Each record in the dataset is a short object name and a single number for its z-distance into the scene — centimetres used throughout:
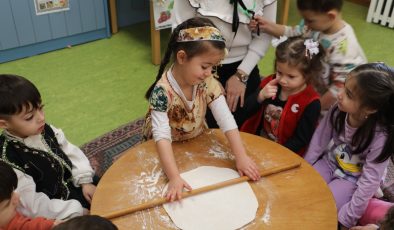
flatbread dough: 102
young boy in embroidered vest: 117
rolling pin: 102
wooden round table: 103
